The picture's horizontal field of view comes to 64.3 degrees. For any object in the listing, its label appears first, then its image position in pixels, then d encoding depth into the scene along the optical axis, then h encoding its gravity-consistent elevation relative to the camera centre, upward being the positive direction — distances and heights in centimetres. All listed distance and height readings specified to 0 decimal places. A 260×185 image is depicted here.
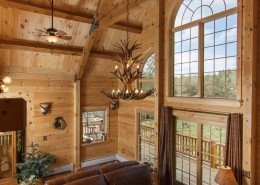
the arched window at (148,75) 647 +49
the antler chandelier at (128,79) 344 +19
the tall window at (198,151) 435 -137
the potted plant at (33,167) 555 -213
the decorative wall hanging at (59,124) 662 -108
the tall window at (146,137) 649 -150
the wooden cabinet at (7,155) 583 -186
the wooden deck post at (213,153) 439 -134
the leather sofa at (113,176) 388 -170
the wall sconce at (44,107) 632 -53
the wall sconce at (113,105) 765 -55
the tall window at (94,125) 737 -127
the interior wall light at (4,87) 495 +8
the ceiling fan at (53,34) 341 +94
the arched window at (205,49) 409 +91
